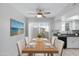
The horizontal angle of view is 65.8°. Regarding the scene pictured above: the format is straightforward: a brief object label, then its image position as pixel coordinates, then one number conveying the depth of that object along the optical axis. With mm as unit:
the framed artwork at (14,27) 1964
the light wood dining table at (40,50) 1283
